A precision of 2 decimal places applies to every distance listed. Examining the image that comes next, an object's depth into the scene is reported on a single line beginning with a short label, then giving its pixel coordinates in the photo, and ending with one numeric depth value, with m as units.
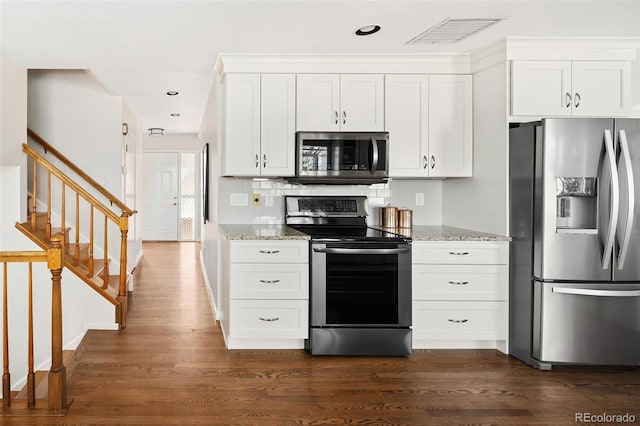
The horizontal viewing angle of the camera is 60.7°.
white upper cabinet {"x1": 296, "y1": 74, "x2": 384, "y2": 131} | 4.20
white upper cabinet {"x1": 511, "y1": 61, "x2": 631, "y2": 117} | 3.79
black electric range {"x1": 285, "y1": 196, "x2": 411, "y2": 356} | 3.71
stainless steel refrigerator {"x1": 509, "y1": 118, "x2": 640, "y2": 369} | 3.38
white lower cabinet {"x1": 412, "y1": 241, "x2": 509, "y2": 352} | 3.79
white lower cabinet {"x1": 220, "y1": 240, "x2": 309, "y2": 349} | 3.74
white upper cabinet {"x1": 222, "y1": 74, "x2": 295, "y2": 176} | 4.16
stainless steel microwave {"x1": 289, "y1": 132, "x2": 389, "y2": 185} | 4.16
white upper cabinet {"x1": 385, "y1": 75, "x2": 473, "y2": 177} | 4.24
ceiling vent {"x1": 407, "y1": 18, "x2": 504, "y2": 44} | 3.32
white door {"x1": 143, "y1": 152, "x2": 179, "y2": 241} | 11.40
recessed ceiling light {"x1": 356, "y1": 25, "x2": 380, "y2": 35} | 3.47
